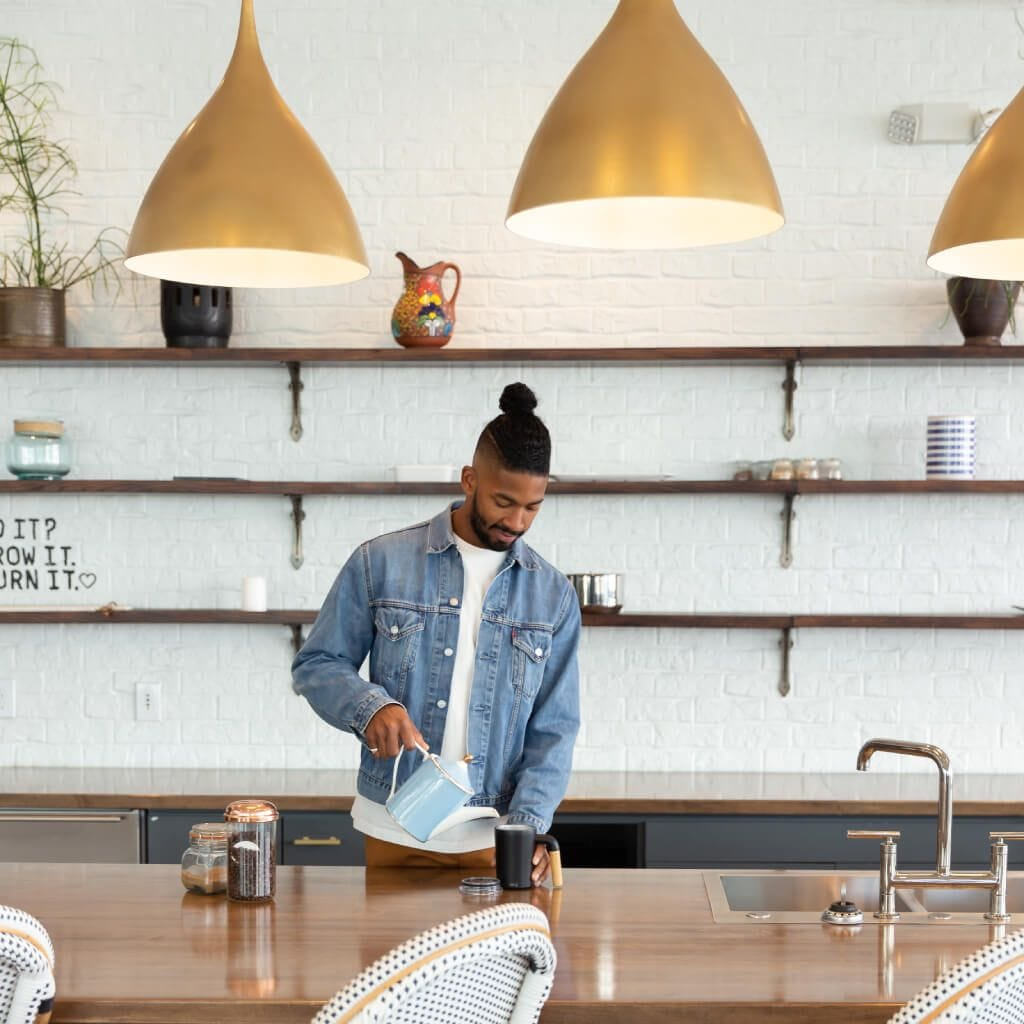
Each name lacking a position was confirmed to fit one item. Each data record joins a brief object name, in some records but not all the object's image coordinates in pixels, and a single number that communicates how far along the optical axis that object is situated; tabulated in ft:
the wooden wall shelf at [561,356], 12.60
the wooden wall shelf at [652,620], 12.57
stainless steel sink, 7.71
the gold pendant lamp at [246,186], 6.85
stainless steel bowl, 12.59
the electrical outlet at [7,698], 13.37
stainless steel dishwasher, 11.44
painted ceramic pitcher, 12.71
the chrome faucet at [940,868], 6.94
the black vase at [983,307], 12.48
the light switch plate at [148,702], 13.37
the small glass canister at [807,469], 12.60
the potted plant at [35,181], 13.39
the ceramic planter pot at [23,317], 12.89
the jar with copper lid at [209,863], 7.04
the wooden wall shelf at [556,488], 12.49
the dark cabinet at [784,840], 11.28
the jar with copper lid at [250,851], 6.82
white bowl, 12.69
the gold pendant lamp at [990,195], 6.70
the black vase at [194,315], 12.82
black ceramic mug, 6.98
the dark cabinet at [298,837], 11.38
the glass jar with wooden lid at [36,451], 12.91
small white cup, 12.94
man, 7.82
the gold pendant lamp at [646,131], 5.82
